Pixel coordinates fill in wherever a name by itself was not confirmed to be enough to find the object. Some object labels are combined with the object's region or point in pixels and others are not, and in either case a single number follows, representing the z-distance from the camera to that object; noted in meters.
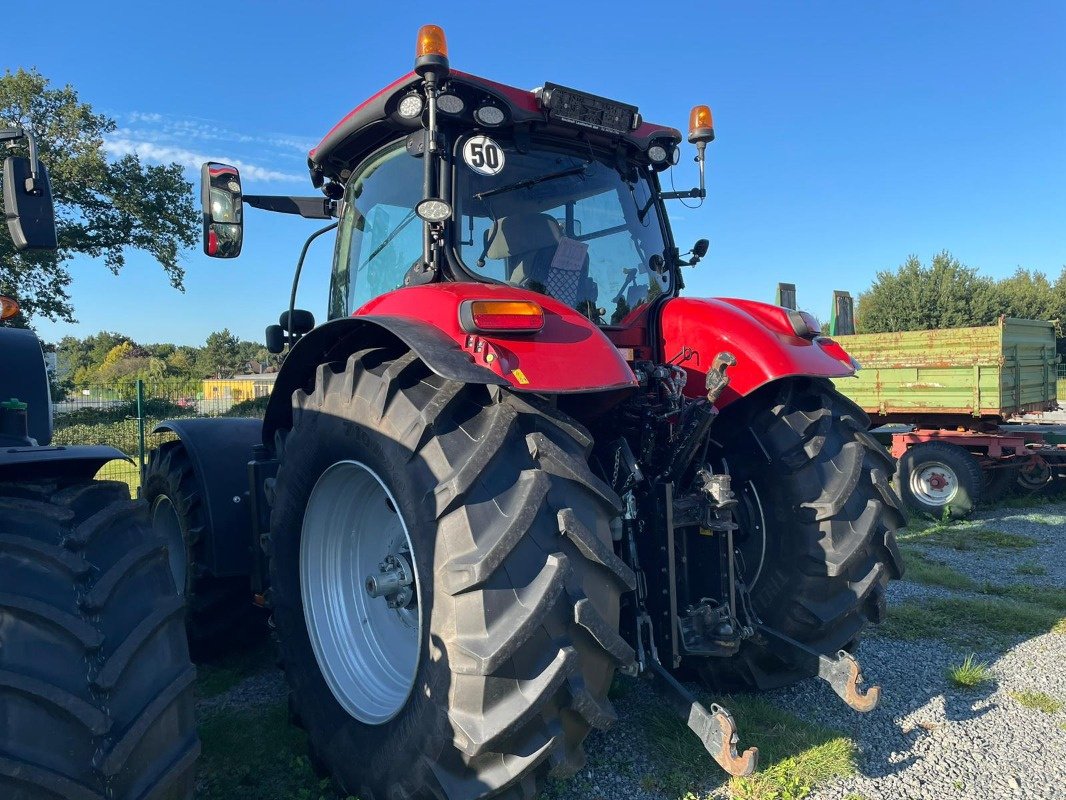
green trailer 8.16
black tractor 1.51
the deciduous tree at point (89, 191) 19.52
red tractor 1.90
